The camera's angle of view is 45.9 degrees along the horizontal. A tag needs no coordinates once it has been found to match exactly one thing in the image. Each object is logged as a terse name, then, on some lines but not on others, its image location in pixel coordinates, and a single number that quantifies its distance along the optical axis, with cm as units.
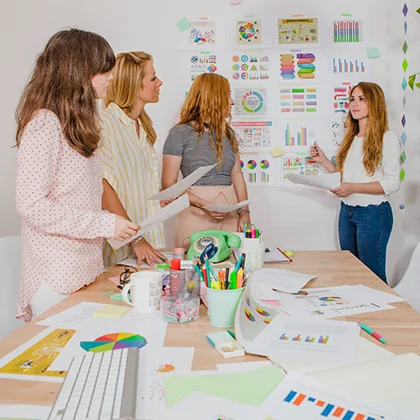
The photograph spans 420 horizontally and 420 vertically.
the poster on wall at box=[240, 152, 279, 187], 328
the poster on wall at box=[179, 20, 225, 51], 318
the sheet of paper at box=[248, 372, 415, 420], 75
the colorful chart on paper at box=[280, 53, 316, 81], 320
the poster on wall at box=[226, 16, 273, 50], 318
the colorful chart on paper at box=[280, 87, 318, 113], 322
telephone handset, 181
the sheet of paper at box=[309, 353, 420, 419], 79
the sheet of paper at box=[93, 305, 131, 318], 122
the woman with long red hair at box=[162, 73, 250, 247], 246
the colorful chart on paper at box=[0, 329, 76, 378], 92
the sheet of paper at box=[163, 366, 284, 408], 82
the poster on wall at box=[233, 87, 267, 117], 323
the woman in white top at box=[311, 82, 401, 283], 281
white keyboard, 72
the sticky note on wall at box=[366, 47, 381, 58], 315
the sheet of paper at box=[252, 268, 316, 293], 144
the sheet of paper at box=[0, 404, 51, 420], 77
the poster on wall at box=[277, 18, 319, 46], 317
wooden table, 86
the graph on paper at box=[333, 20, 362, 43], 316
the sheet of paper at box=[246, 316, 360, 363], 96
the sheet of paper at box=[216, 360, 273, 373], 92
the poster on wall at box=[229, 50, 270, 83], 321
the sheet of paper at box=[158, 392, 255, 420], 76
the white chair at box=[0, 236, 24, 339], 164
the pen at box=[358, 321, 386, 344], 104
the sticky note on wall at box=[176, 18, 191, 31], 318
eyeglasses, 148
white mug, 126
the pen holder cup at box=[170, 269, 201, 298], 132
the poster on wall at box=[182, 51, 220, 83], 320
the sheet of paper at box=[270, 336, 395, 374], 90
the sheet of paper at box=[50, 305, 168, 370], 100
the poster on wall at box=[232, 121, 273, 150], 326
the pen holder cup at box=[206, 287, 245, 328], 114
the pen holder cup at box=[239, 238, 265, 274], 159
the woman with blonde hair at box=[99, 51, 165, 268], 182
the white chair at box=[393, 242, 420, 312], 200
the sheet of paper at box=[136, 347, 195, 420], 79
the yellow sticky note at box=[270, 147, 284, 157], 325
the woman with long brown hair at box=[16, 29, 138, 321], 135
